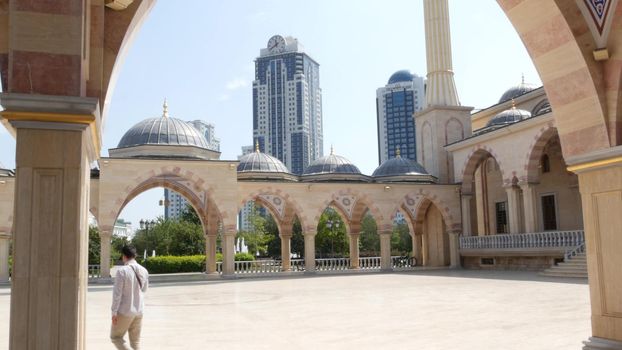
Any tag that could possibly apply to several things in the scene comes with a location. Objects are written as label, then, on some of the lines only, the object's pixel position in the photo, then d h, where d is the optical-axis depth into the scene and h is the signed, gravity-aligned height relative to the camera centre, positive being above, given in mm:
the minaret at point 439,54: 27359 +8690
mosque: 3674 +1333
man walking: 4953 -481
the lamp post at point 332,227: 40438 +992
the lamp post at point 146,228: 40200 +1387
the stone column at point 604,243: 5352 -78
